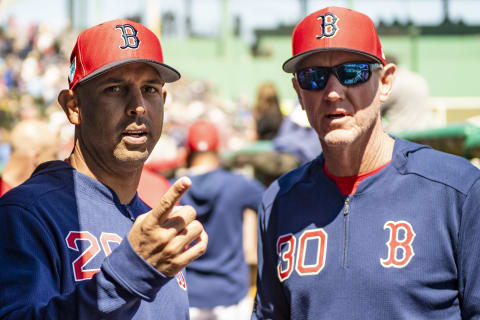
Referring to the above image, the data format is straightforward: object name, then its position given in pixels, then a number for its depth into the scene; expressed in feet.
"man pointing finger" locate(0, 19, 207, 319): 10.72
